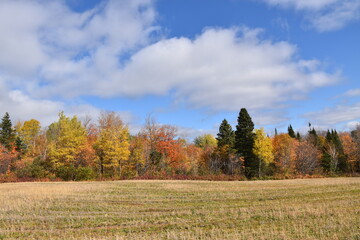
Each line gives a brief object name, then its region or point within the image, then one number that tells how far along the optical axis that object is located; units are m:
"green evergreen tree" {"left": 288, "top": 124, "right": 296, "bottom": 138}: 99.12
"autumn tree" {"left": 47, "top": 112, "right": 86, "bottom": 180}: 48.91
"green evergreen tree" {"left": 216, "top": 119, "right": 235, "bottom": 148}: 63.89
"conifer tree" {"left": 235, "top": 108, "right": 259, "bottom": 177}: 56.63
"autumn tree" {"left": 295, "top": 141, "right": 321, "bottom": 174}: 68.31
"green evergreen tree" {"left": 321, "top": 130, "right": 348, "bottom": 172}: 71.34
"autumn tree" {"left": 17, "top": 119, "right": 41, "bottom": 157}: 73.88
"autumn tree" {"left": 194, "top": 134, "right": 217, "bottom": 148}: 106.60
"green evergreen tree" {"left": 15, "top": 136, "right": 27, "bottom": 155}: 65.15
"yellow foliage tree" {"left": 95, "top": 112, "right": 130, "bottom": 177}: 50.22
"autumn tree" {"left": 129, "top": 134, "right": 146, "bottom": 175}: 56.78
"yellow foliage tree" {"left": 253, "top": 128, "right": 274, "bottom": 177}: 53.56
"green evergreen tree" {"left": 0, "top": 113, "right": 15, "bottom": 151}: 62.44
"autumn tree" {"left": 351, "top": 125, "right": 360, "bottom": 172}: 70.19
